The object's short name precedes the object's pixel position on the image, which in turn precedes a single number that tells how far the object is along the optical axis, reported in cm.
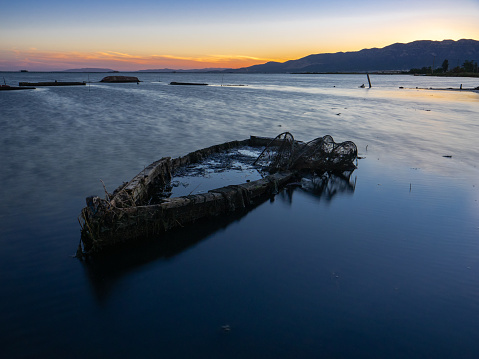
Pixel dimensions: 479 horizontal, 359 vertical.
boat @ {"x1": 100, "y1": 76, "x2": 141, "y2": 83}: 13262
